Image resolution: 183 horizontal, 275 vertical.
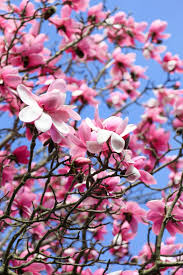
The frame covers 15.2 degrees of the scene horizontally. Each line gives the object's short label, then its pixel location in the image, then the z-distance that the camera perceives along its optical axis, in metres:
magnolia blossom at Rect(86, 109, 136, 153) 2.28
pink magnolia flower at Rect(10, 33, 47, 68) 4.44
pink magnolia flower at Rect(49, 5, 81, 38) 5.53
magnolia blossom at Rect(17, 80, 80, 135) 2.24
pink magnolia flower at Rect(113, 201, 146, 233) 4.08
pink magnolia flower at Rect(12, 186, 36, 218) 4.03
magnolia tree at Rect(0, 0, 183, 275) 2.44
